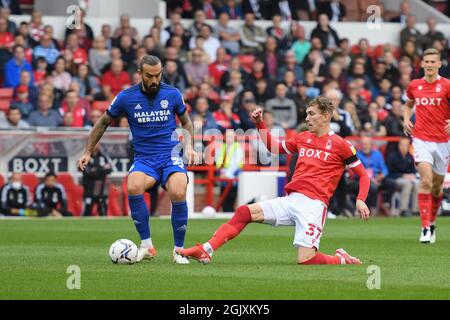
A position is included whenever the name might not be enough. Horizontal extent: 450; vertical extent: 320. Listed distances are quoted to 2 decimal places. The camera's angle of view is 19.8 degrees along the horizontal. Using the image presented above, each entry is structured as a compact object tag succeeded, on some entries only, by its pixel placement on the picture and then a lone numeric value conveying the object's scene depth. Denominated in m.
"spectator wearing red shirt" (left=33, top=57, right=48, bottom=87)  25.14
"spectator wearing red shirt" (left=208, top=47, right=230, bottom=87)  27.11
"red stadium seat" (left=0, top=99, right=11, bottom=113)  24.55
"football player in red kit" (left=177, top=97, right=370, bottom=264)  12.55
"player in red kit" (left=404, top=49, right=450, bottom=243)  16.89
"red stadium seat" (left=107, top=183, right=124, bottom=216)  23.72
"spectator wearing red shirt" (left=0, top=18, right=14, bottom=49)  25.52
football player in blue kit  13.03
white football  12.70
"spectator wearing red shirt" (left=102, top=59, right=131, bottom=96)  25.66
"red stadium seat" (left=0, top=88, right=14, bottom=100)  24.78
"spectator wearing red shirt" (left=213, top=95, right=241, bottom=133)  24.97
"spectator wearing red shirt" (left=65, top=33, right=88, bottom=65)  25.78
